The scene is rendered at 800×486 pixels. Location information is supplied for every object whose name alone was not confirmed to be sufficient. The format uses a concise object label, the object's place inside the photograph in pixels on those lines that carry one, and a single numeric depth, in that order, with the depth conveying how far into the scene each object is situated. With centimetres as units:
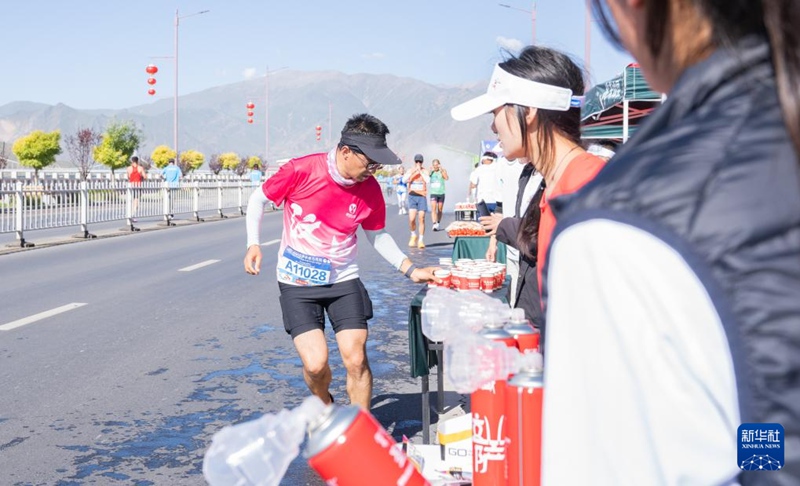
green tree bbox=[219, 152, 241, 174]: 9879
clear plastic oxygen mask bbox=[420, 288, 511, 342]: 236
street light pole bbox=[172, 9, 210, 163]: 4184
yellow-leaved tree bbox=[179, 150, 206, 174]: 8184
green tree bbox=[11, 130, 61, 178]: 4728
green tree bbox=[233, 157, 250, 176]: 9919
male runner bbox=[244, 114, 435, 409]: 527
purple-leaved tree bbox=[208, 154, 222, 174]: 9815
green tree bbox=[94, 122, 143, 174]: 6366
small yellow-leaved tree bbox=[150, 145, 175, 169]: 7669
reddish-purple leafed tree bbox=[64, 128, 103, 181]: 5934
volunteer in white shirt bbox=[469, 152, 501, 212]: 1413
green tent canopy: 1381
